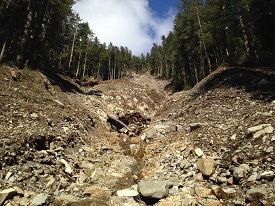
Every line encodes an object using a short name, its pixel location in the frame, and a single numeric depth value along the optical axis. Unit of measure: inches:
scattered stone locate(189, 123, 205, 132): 538.7
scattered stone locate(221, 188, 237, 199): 283.1
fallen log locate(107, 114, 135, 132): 759.4
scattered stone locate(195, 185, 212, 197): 303.7
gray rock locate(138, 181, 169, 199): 311.1
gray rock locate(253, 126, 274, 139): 353.0
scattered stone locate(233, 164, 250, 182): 304.9
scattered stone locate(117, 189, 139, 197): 328.5
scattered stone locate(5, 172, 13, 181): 302.6
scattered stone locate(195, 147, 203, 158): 410.2
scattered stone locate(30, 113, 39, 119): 464.9
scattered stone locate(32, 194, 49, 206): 274.8
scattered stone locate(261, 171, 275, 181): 274.1
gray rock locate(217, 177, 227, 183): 318.6
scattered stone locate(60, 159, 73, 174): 380.6
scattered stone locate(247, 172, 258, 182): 287.3
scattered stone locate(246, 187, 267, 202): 253.0
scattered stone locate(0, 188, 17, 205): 264.1
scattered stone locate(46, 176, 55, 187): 327.2
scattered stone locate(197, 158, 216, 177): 347.3
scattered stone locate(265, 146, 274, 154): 313.0
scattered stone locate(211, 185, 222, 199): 294.7
